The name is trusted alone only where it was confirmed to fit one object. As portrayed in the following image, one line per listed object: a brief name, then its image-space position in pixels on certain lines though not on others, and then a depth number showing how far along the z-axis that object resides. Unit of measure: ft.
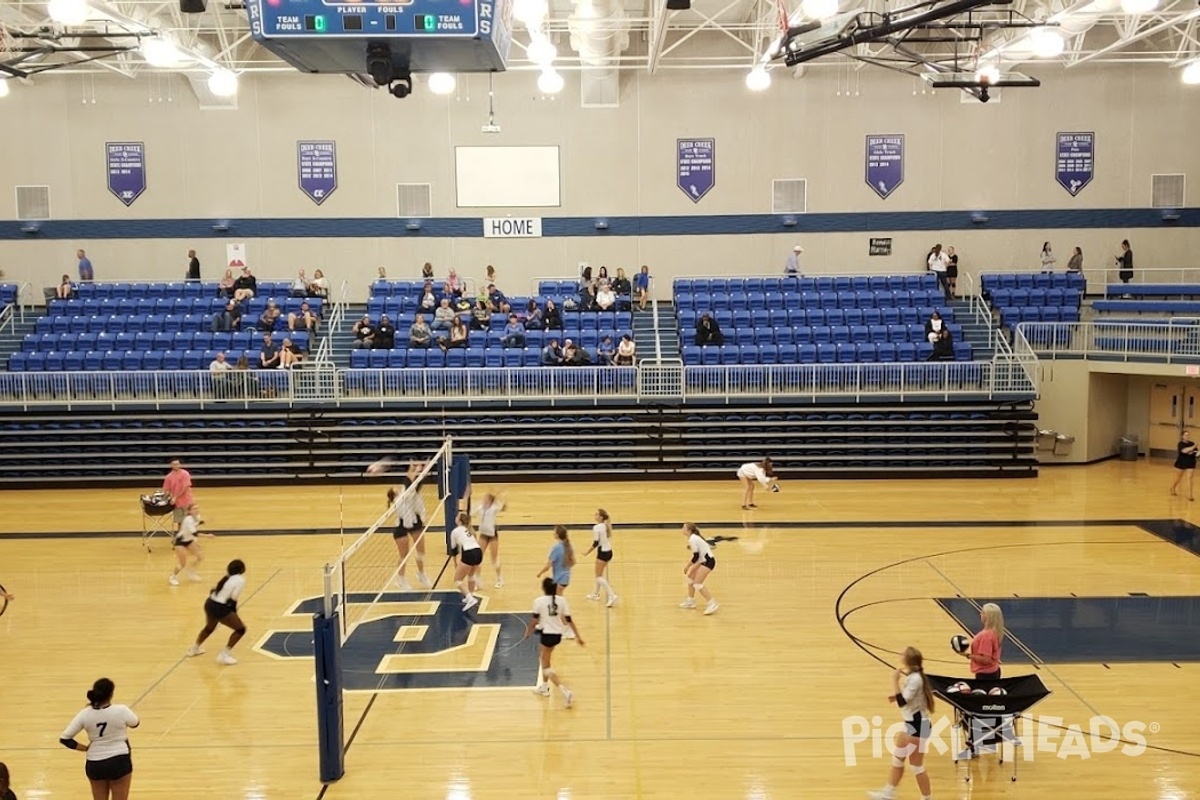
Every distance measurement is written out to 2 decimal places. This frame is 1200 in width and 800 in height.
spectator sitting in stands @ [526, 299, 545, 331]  85.20
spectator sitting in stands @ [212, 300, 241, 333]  84.99
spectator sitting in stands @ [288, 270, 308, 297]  92.32
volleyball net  44.70
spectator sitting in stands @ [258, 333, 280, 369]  77.30
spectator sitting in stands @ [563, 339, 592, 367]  77.46
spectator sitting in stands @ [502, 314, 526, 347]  81.92
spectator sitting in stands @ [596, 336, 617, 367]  79.05
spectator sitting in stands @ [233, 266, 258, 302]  88.69
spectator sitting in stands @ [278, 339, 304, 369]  77.30
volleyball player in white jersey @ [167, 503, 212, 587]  48.39
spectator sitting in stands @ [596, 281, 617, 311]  89.15
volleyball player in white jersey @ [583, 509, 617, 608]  44.06
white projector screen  97.35
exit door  79.97
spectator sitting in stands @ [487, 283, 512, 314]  88.22
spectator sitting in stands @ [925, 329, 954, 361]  78.07
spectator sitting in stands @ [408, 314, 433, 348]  82.64
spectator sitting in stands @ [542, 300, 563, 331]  85.05
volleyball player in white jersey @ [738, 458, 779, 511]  62.59
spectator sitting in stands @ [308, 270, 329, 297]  92.22
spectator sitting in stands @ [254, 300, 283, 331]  85.15
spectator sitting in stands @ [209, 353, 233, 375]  75.31
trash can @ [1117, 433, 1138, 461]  82.02
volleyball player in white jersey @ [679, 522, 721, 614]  42.45
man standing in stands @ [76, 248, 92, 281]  95.81
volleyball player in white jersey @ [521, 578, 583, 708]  33.35
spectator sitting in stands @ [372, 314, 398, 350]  81.97
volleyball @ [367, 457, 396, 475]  71.77
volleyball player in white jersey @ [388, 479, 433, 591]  46.96
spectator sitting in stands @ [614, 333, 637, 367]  78.12
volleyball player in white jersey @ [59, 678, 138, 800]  24.21
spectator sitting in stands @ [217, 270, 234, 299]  91.56
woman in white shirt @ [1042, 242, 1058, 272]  95.76
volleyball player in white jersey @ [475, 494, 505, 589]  47.58
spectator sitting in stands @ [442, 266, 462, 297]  90.27
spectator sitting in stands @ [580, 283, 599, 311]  89.25
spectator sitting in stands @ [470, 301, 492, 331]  86.22
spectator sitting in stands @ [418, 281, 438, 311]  88.22
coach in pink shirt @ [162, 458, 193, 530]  52.16
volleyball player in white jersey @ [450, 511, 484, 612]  43.35
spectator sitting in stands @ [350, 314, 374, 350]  82.28
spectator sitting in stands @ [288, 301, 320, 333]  85.71
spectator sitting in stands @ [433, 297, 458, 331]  85.46
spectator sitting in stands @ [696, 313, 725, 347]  83.10
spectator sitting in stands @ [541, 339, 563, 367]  77.97
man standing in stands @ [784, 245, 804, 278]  94.68
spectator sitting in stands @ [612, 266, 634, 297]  91.35
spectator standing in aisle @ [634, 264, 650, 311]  92.09
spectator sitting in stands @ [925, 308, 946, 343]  80.89
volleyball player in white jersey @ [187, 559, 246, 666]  37.60
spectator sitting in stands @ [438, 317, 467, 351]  81.97
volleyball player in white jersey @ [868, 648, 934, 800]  26.66
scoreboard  24.41
